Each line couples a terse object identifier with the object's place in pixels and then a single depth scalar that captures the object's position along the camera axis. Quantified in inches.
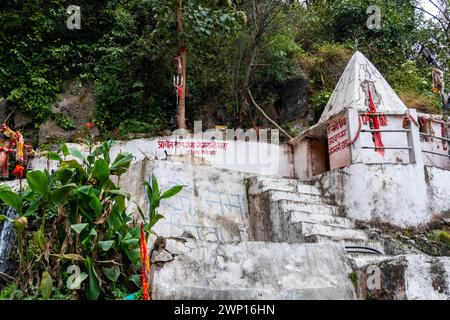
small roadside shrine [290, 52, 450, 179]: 329.1
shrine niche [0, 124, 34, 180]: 391.9
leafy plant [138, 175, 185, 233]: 207.0
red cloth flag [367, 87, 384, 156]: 345.7
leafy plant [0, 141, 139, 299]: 187.8
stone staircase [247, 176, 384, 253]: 257.1
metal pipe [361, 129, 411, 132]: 321.9
